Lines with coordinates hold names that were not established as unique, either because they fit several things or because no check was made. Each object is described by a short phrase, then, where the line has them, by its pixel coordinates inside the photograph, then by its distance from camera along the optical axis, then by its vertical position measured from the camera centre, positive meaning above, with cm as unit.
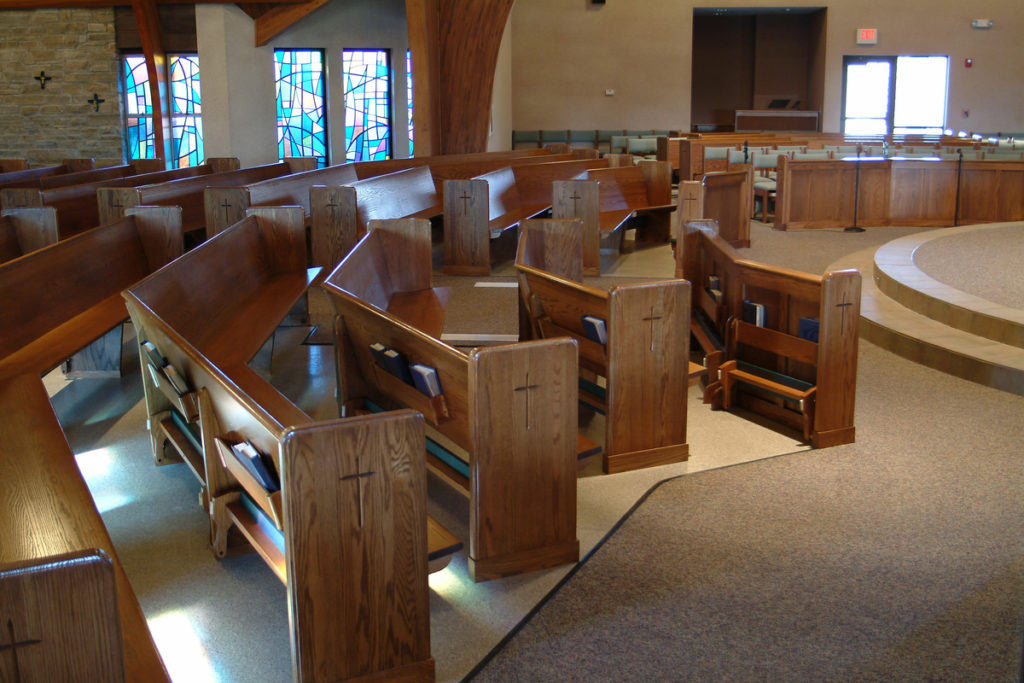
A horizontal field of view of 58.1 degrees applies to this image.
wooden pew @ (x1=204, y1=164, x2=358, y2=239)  527 -18
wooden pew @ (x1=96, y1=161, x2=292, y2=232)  528 -18
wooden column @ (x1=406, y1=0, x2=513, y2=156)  932 +98
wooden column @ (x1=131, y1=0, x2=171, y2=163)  1030 +111
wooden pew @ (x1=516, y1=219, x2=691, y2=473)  294 -66
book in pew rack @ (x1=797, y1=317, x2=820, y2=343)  338 -60
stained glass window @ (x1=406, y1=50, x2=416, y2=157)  1201 +103
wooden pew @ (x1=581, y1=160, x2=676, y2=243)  741 -26
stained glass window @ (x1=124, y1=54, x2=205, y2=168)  1116 +65
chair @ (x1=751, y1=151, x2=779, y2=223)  941 -19
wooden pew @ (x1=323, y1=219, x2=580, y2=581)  229 -70
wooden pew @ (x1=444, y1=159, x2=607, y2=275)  588 -39
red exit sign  1680 +225
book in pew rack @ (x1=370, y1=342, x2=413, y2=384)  275 -59
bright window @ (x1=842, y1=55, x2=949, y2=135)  1716 +126
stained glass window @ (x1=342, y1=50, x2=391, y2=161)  1171 +77
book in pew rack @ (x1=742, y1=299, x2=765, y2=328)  369 -60
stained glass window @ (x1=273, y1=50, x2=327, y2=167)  1138 +75
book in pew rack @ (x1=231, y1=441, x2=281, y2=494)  197 -64
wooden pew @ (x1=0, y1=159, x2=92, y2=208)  718 -8
